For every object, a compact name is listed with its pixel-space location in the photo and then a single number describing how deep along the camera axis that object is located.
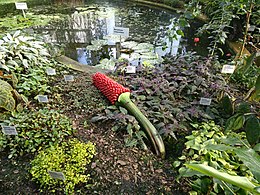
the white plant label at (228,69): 1.94
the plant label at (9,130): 1.46
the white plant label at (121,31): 2.35
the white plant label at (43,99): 1.83
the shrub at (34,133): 1.51
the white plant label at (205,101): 1.80
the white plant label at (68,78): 2.12
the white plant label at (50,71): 2.09
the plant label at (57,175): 1.23
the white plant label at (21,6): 2.97
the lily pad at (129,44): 3.48
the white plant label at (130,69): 2.18
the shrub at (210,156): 0.98
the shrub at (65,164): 1.32
